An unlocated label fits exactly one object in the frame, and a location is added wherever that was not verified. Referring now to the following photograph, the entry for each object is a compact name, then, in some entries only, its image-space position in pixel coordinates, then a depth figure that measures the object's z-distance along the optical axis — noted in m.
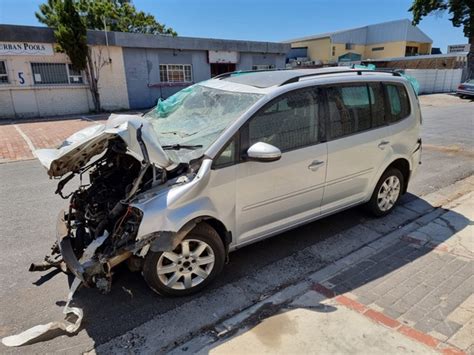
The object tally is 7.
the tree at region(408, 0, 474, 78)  28.00
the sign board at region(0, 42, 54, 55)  14.66
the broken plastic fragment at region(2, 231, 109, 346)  2.60
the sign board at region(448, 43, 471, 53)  40.54
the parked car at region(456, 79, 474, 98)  23.33
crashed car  2.81
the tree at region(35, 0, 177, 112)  15.19
